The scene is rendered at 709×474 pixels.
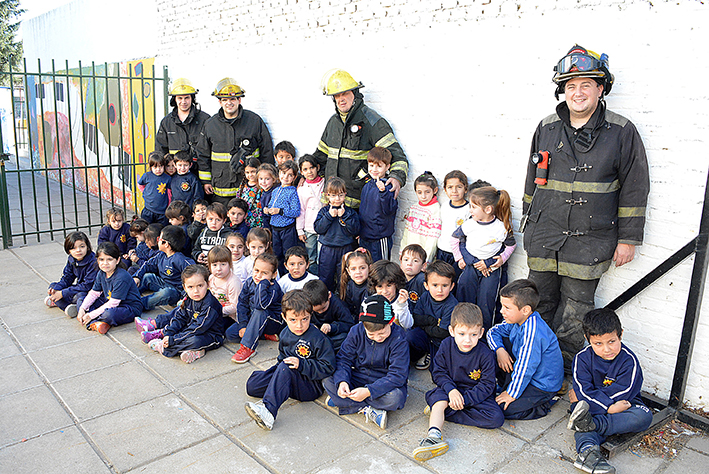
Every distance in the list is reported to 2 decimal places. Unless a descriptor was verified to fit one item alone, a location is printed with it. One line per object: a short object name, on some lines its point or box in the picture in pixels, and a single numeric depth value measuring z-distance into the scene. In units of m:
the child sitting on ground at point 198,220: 7.00
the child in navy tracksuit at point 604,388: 3.63
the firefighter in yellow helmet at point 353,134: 5.96
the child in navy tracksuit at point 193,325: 5.00
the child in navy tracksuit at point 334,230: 5.61
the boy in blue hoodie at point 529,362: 4.01
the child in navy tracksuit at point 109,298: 5.62
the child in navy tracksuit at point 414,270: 5.12
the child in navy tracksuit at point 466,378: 3.91
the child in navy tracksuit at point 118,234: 7.35
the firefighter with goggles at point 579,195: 4.09
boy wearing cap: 3.97
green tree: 30.41
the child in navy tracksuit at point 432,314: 4.73
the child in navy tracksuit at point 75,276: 6.10
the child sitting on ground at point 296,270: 5.28
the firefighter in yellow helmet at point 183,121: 7.92
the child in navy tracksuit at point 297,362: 4.07
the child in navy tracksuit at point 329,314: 4.82
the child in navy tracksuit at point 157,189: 7.73
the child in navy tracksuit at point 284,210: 6.40
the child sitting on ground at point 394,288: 4.79
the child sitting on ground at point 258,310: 5.00
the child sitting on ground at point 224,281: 5.59
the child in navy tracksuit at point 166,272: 6.27
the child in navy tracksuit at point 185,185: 7.64
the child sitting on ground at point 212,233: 6.59
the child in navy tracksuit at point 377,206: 5.66
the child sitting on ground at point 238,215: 6.53
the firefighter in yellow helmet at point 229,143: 7.37
